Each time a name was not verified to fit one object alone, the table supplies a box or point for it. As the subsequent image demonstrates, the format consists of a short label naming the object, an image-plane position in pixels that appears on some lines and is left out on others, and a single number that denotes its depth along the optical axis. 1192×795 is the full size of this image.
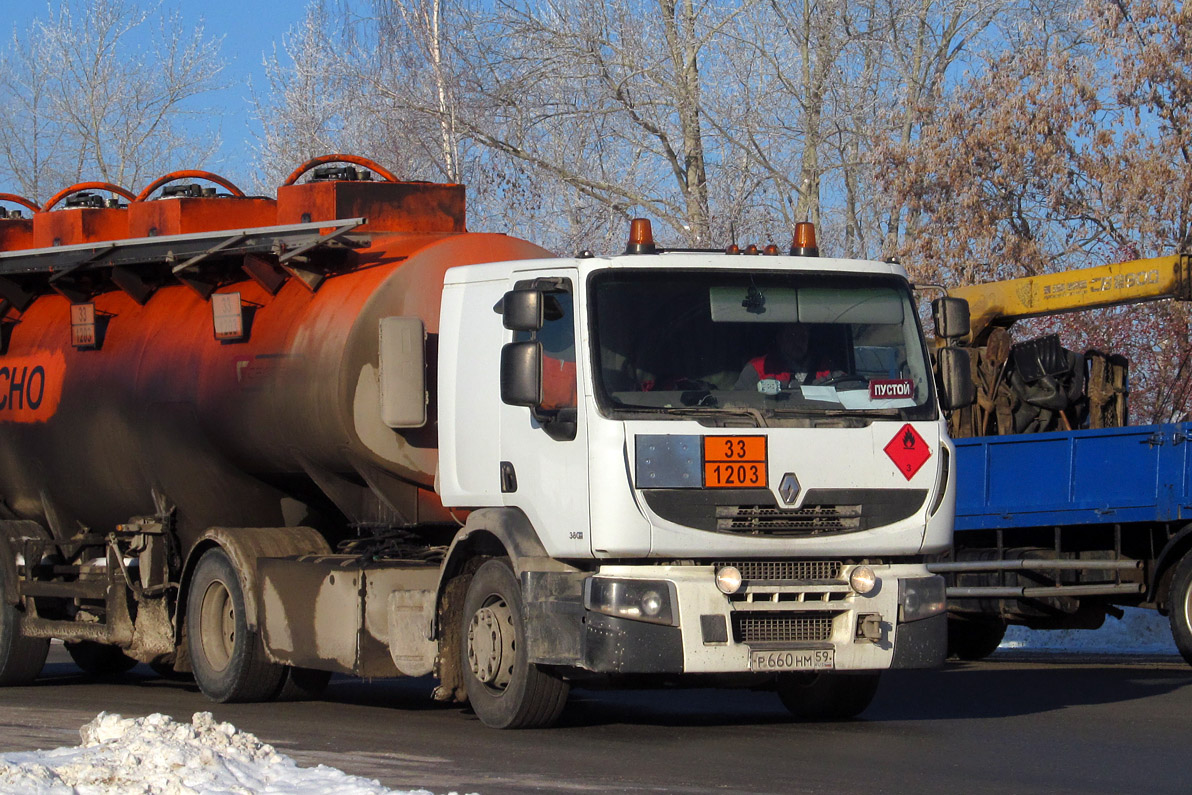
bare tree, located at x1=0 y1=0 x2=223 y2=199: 79.71
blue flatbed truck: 25.09
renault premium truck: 16.45
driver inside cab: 16.88
